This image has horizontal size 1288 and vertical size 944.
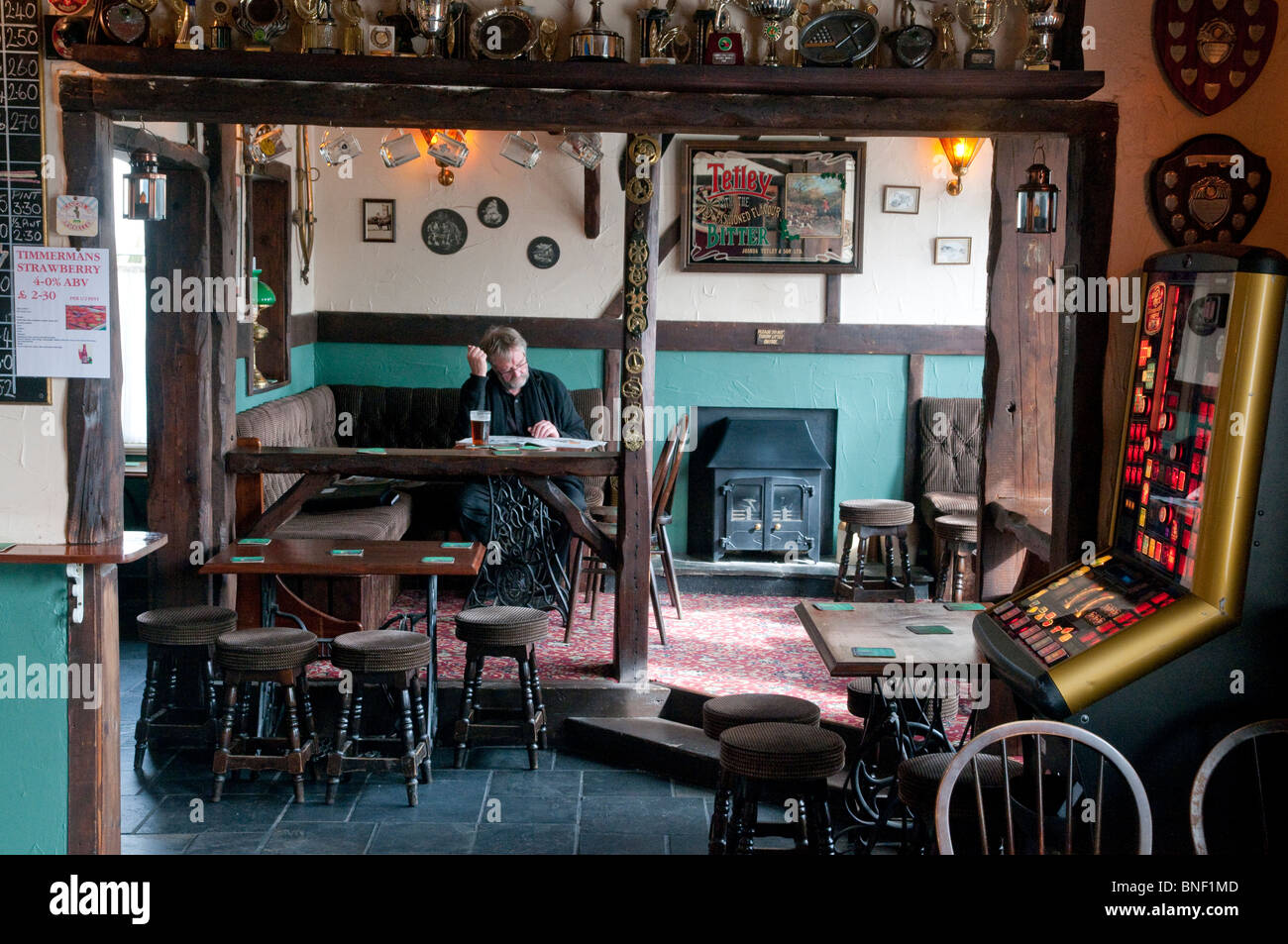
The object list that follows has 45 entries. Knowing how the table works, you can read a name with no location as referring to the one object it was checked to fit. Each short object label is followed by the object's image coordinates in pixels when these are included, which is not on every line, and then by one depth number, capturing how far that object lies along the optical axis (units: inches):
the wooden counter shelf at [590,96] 154.1
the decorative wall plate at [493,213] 337.7
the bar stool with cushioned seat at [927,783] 138.9
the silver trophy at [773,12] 155.6
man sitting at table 286.8
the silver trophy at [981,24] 155.5
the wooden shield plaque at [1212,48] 155.5
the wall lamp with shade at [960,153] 323.3
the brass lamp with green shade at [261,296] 266.5
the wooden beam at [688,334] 338.0
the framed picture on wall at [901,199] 335.3
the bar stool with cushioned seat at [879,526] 291.0
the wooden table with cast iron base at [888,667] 152.4
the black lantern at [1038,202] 161.6
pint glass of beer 249.3
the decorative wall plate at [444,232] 338.3
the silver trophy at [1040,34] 154.7
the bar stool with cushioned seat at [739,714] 157.2
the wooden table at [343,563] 199.5
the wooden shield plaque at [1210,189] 156.6
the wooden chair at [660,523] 271.1
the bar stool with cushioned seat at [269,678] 190.9
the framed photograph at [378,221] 338.0
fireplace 331.3
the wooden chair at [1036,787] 111.0
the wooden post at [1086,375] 161.2
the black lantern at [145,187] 167.2
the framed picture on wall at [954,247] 338.0
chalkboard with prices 151.2
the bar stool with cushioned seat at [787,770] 145.5
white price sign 153.1
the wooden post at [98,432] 154.6
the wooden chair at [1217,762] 114.6
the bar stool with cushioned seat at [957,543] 287.3
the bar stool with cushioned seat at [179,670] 200.5
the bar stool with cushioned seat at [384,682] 193.5
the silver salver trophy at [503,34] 156.6
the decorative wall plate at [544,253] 338.3
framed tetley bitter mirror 332.8
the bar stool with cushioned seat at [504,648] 209.5
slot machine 126.3
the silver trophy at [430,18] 155.6
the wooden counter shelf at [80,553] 151.4
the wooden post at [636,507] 232.7
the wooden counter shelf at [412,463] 229.3
